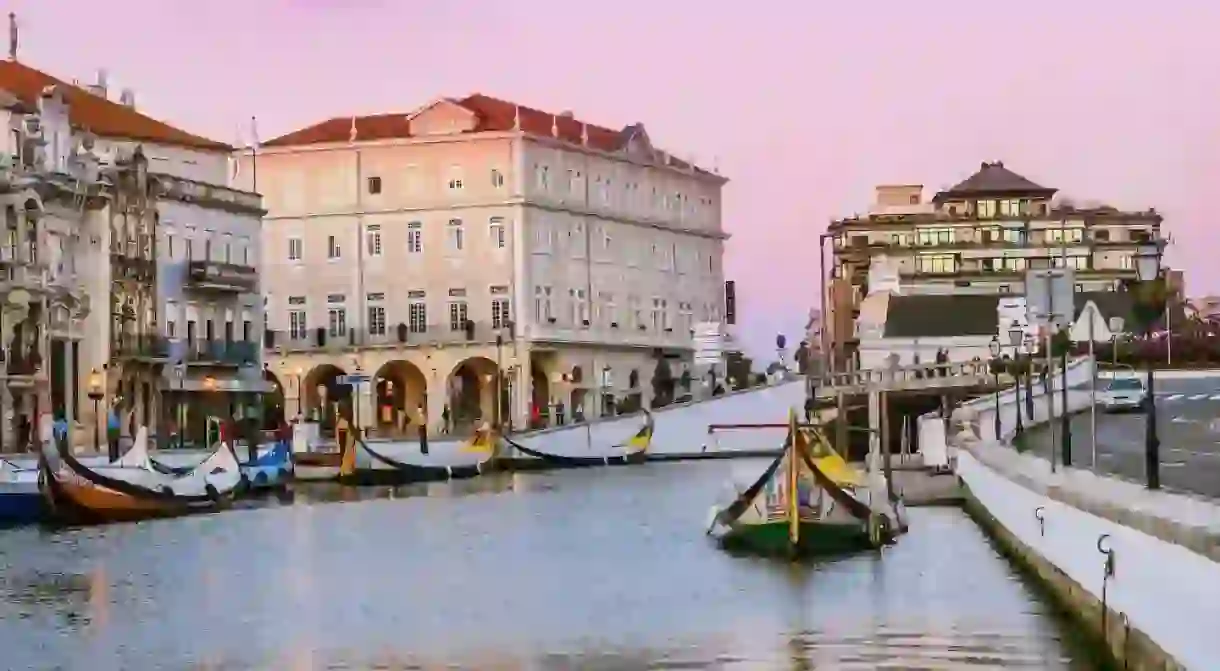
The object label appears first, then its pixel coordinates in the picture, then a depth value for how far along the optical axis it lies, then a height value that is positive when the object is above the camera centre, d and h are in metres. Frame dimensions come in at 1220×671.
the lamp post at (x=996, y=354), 76.50 +0.95
